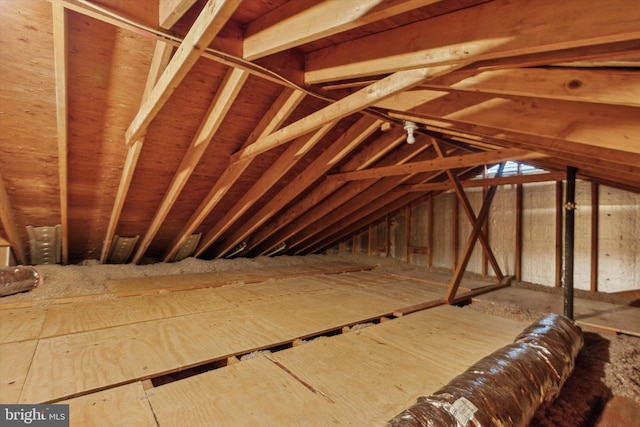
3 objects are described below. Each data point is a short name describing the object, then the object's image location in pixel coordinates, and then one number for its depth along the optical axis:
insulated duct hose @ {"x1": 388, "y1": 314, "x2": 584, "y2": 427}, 1.18
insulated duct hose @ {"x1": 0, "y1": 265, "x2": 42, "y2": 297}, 2.95
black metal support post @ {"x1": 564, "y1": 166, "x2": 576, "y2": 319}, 2.70
